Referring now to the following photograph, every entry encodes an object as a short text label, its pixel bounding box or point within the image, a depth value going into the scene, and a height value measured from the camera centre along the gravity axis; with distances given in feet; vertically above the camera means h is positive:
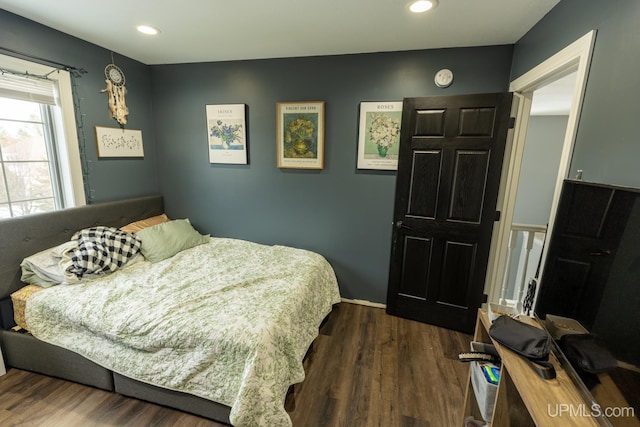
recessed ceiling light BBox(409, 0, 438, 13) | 5.48 +3.28
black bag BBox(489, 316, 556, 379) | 3.28 -2.15
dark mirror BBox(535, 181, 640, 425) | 2.49 -1.15
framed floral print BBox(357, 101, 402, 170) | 8.37 +1.00
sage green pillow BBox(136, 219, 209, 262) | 8.30 -2.54
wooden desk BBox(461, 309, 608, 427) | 2.72 -2.38
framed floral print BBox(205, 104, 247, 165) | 9.58 +0.99
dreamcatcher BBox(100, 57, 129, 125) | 8.57 +2.09
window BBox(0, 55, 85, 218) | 6.60 +0.34
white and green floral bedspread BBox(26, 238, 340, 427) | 4.82 -3.26
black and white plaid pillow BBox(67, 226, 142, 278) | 6.67 -2.41
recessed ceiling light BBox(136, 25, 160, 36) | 6.91 +3.26
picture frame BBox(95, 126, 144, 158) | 8.51 +0.51
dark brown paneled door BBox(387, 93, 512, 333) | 7.28 -0.95
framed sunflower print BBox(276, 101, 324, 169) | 8.95 +0.98
